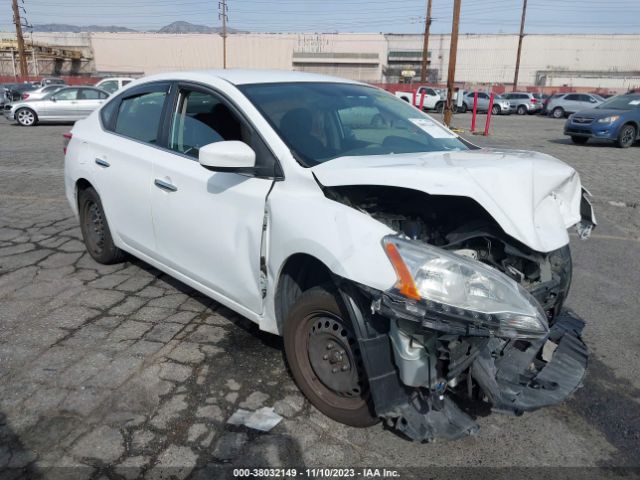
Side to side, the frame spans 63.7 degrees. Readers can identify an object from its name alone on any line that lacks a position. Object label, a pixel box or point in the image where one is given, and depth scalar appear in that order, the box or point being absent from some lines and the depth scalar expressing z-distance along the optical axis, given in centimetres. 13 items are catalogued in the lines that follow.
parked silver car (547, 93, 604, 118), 3102
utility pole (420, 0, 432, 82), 3526
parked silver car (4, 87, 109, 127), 1751
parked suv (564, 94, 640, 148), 1412
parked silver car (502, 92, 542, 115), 3397
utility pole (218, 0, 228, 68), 6024
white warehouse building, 7112
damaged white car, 214
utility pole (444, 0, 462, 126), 1725
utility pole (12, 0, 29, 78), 3552
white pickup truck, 3266
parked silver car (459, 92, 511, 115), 3225
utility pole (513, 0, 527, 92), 5059
